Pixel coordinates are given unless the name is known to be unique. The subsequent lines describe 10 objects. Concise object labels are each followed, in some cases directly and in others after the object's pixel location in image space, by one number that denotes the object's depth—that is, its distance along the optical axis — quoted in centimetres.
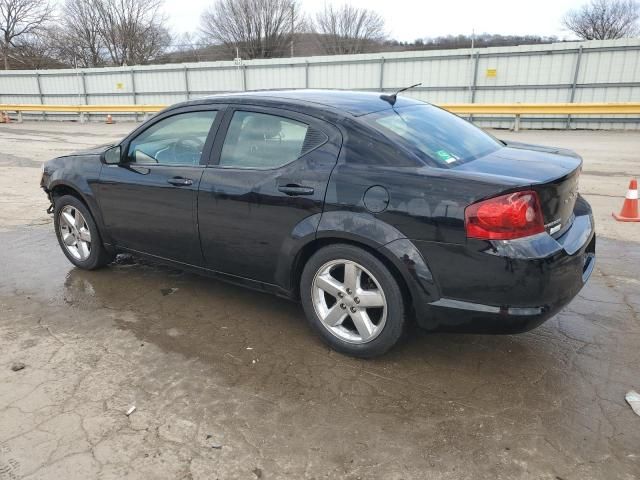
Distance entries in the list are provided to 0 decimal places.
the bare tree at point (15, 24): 4003
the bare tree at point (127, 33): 4731
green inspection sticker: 317
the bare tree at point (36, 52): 4081
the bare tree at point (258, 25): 4834
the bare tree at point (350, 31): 5247
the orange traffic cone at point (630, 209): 629
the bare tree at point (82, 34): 4631
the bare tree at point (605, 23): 5312
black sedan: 280
